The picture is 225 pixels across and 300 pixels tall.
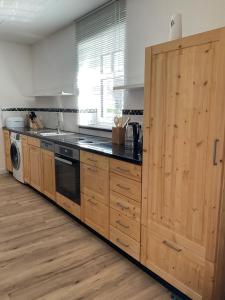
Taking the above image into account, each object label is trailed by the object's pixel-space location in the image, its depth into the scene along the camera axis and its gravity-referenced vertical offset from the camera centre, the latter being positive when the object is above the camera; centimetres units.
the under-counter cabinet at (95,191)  235 -78
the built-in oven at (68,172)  275 -70
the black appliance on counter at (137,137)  231 -24
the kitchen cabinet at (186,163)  145 -33
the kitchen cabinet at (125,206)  202 -80
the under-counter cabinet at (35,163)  359 -76
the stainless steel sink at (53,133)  382 -34
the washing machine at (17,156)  418 -76
